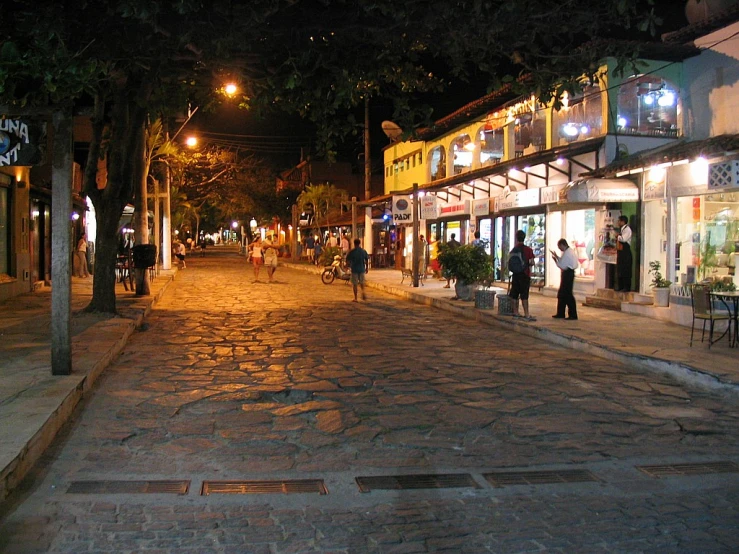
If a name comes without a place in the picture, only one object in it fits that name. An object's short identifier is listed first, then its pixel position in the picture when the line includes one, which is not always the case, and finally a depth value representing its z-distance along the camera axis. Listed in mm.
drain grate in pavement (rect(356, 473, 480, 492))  5648
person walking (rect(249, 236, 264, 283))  28344
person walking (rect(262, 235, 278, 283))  27500
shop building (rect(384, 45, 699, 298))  17938
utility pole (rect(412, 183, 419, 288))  24533
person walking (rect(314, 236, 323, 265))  42250
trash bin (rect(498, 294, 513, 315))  15844
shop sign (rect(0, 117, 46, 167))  8562
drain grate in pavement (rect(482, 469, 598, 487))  5795
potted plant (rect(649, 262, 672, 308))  15328
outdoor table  10789
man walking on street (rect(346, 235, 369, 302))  20281
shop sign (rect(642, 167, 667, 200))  15969
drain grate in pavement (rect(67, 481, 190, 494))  5402
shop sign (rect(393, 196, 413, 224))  25516
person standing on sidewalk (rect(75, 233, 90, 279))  26953
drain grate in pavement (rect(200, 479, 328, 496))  5496
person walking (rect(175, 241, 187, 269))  43053
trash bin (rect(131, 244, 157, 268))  19781
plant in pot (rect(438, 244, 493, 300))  19000
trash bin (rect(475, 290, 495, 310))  17391
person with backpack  15328
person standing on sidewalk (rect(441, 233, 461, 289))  19625
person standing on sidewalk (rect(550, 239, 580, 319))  15062
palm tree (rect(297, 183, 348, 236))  50781
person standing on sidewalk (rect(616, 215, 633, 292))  17016
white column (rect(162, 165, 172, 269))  35938
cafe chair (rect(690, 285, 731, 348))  11180
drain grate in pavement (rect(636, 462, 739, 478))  6039
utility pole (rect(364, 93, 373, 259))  36206
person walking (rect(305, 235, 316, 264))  48062
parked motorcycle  28125
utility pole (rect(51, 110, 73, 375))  8359
